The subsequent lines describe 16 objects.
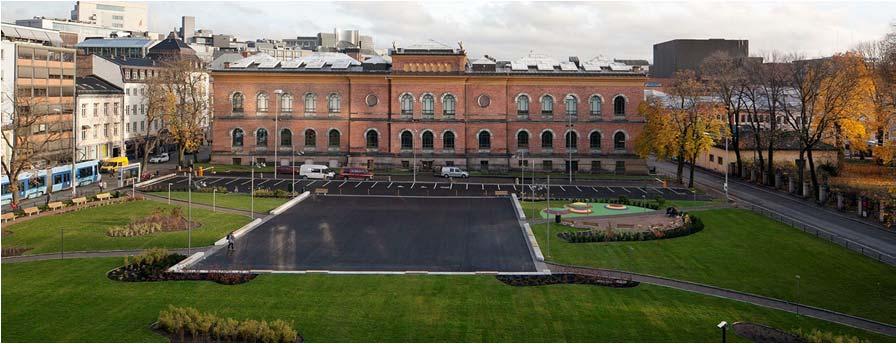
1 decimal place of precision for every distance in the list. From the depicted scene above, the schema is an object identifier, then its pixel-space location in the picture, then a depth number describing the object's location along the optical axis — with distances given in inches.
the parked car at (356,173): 3430.1
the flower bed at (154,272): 1505.9
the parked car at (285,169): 3531.0
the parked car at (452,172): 3501.5
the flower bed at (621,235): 1974.7
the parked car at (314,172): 3437.5
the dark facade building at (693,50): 6702.8
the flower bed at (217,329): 1124.5
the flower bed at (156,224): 1985.7
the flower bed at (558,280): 1511.4
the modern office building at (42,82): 2903.5
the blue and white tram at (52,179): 2586.1
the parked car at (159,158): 4044.0
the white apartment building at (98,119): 3601.4
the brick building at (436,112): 3730.3
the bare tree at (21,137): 2323.7
